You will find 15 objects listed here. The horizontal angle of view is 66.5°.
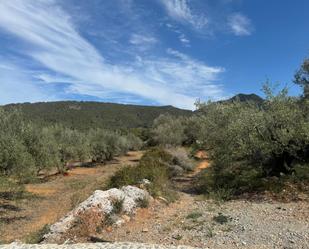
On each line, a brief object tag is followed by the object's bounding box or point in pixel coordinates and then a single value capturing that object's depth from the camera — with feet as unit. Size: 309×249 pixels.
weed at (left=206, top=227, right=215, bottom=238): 25.02
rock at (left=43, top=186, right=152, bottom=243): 27.03
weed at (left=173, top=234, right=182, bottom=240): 25.06
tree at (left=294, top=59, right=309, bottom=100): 54.67
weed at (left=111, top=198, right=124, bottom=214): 30.41
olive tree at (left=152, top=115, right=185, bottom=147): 116.77
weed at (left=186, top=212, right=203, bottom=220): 29.95
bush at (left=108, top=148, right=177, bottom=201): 38.29
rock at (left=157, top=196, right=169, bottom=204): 36.12
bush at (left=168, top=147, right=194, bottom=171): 66.72
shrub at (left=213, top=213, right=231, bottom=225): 28.17
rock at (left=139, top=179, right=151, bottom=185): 38.50
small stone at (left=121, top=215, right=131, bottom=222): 29.98
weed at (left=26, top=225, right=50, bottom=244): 26.85
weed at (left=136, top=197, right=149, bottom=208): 32.96
